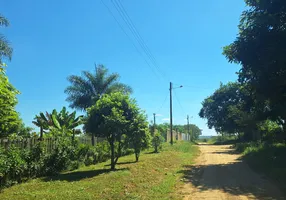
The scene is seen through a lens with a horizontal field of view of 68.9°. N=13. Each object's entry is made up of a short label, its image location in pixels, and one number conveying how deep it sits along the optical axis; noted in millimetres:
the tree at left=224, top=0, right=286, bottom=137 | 10527
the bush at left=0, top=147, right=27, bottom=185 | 6794
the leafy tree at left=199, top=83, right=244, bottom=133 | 42818
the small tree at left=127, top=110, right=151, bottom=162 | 10289
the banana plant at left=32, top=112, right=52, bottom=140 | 17427
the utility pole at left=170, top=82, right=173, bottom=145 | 26643
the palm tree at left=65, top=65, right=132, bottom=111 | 25070
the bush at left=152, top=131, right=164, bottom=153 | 18669
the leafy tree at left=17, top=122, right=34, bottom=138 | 19000
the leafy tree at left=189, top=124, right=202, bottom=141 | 95416
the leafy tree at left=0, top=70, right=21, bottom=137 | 9205
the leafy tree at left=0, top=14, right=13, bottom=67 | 12382
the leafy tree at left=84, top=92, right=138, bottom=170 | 9756
